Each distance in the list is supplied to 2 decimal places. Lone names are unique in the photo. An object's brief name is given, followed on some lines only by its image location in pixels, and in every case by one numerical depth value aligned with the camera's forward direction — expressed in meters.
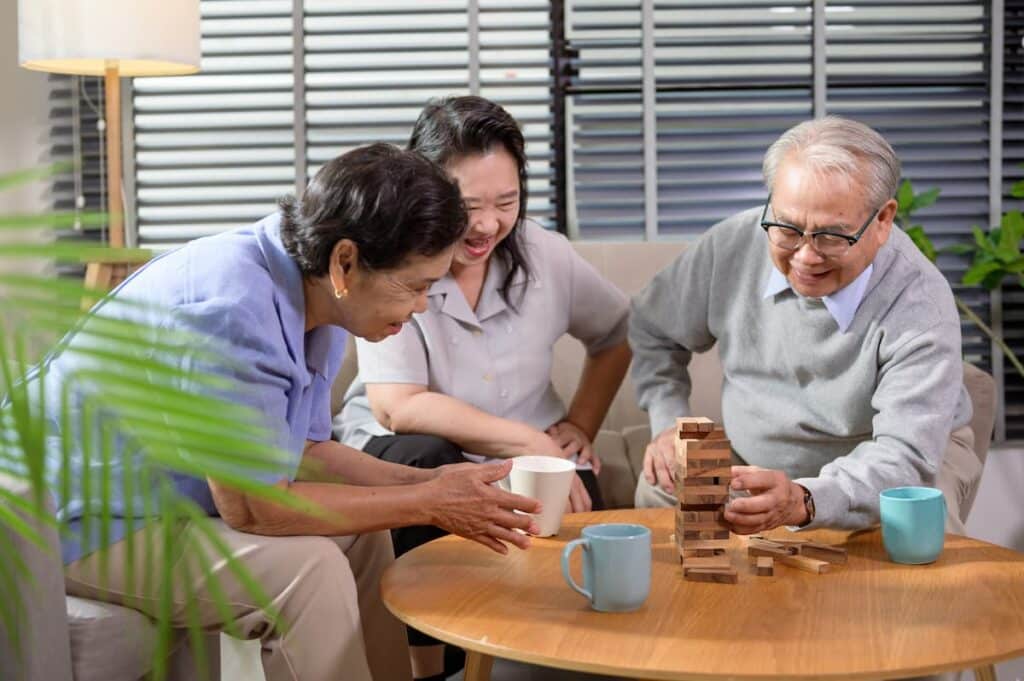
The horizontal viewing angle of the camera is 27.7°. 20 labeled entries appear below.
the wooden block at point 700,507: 2.60
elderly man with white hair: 2.84
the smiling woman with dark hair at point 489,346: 3.18
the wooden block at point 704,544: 2.60
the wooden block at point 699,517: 2.60
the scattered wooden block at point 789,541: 2.68
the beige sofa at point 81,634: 2.46
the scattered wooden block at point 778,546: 2.65
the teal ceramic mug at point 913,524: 2.61
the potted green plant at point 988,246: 4.18
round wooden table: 2.29
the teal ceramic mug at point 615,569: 2.41
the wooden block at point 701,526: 2.61
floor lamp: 3.90
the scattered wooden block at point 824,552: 2.65
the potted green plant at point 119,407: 0.69
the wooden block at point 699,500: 2.60
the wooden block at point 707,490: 2.59
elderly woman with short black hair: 2.61
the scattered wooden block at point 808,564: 2.61
